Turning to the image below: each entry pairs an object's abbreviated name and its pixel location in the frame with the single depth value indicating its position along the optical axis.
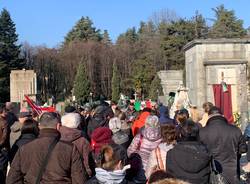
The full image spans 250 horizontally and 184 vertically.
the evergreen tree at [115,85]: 70.56
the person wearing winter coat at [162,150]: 6.26
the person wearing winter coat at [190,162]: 5.86
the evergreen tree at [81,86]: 66.69
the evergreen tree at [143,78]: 65.69
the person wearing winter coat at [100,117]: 10.72
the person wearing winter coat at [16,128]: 9.05
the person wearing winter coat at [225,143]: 7.84
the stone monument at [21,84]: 53.24
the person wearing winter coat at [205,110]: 8.99
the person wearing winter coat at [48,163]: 5.40
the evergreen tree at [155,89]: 53.60
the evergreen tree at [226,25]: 71.75
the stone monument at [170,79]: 39.50
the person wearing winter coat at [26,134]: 7.27
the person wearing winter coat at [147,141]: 7.00
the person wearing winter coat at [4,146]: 7.27
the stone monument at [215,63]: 19.55
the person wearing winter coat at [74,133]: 6.47
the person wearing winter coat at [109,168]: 4.77
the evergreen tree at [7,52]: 64.44
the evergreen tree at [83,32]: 95.22
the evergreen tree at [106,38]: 94.04
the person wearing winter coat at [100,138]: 7.05
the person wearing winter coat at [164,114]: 10.16
